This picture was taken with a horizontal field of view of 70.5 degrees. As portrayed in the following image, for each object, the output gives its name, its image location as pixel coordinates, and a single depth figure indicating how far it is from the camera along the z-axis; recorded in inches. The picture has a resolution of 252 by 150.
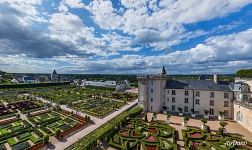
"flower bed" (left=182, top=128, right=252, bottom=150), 979.5
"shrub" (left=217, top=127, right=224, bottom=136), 1169.3
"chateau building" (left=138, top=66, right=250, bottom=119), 1619.1
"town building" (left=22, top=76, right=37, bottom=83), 5195.4
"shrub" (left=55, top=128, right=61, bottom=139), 1130.7
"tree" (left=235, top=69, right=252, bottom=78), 2093.3
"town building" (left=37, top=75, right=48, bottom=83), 5737.2
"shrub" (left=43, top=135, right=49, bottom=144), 1041.5
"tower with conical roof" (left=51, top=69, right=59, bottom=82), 6313.0
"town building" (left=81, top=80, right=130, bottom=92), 3735.7
